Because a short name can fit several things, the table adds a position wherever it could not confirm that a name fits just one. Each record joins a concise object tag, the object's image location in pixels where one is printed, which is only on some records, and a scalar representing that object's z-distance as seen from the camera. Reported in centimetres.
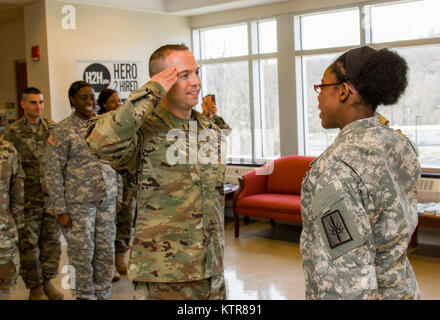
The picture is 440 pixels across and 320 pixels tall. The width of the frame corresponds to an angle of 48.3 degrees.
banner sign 681
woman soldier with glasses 141
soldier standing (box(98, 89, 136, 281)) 548
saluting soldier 212
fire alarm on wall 655
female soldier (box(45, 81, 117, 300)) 406
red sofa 635
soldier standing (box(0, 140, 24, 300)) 314
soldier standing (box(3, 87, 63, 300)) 456
